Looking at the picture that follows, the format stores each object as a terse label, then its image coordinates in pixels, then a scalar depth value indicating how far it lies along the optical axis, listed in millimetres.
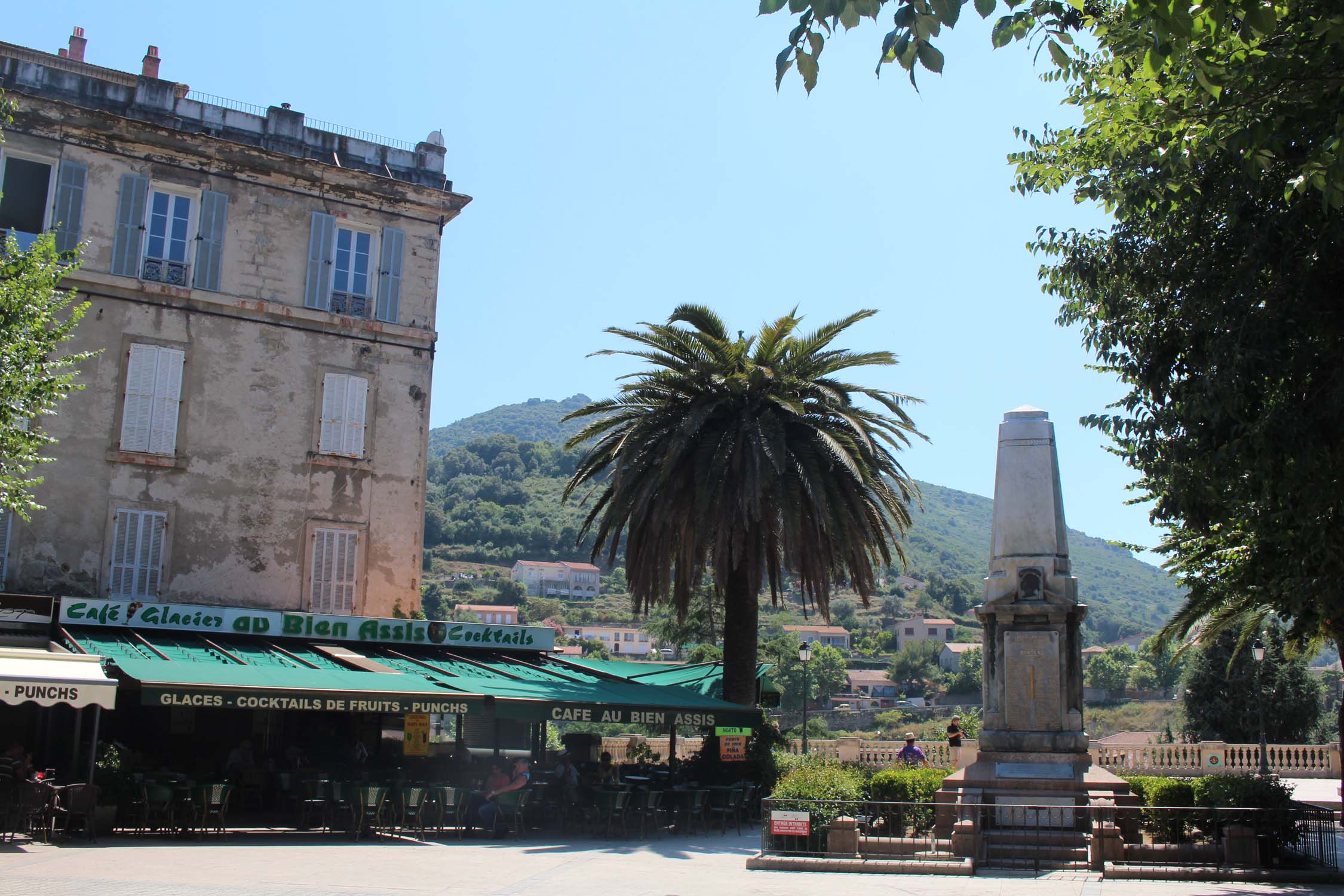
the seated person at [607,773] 22625
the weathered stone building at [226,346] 23016
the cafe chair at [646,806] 20062
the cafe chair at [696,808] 21016
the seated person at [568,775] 20906
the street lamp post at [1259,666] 27172
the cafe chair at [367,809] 18375
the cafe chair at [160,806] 17344
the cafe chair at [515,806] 19297
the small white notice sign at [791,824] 15820
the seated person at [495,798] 19406
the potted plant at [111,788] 17109
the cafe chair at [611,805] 19750
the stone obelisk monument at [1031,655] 16547
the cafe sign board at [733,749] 24453
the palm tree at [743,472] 23062
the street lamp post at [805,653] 27922
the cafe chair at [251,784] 20656
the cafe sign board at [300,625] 20766
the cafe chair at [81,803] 16391
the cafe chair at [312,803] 19062
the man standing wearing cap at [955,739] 23812
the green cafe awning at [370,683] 17438
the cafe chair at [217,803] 17750
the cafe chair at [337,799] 18906
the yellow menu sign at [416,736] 22922
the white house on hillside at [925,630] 179750
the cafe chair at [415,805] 18734
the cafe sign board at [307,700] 16875
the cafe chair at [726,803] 21641
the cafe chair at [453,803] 19125
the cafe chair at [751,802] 23031
